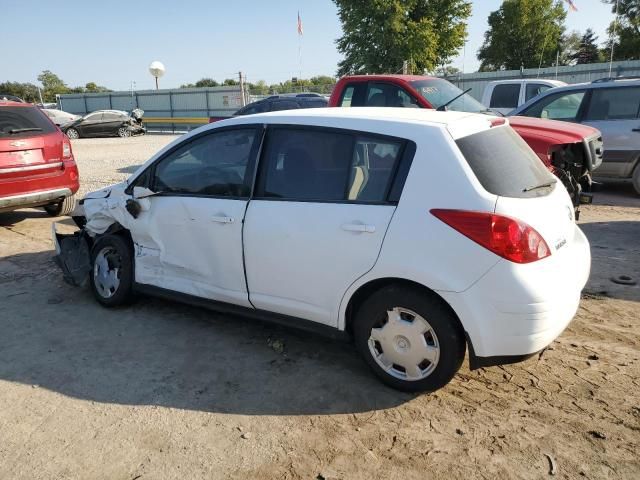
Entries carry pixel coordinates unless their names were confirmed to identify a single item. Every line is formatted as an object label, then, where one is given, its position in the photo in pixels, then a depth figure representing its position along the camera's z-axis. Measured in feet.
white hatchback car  9.32
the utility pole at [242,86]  79.87
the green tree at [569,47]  215.10
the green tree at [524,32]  191.01
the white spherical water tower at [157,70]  102.42
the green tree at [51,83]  229.29
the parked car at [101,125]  82.38
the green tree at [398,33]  116.37
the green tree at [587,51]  199.82
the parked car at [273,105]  41.29
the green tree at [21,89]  183.42
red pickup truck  19.92
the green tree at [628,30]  162.09
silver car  27.86
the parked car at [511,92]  41.27
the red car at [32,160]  22.40
